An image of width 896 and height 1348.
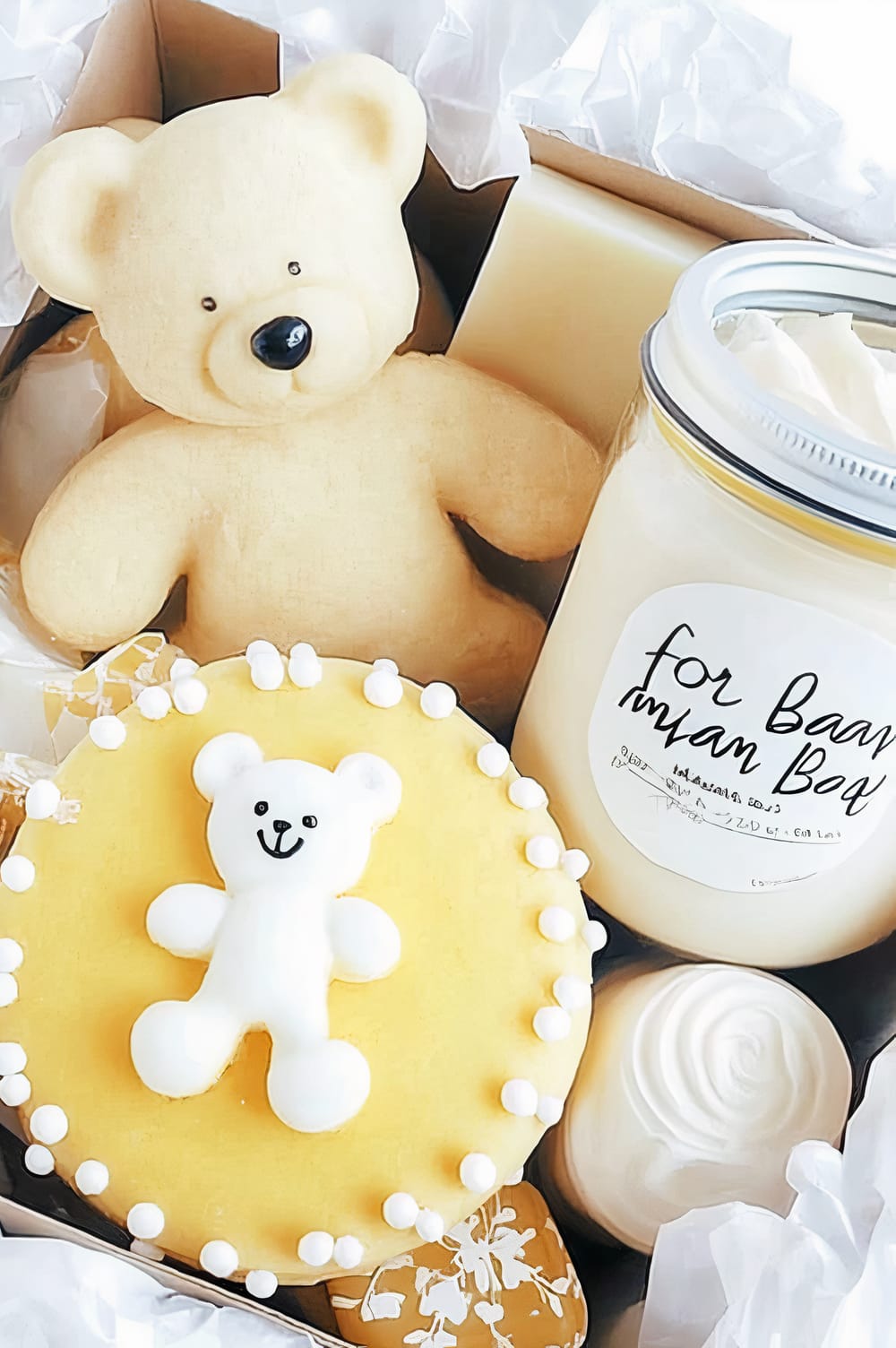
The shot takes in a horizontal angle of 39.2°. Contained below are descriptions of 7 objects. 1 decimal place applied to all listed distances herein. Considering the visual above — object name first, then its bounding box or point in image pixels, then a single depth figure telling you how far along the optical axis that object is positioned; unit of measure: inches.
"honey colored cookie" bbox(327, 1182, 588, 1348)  20.5
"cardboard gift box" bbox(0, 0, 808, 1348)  23.0
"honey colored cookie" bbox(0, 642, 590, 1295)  18.3
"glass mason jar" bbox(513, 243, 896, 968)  16.3
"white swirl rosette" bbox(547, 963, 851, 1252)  20.0
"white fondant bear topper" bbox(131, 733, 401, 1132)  18.2
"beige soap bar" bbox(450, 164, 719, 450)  23.1
